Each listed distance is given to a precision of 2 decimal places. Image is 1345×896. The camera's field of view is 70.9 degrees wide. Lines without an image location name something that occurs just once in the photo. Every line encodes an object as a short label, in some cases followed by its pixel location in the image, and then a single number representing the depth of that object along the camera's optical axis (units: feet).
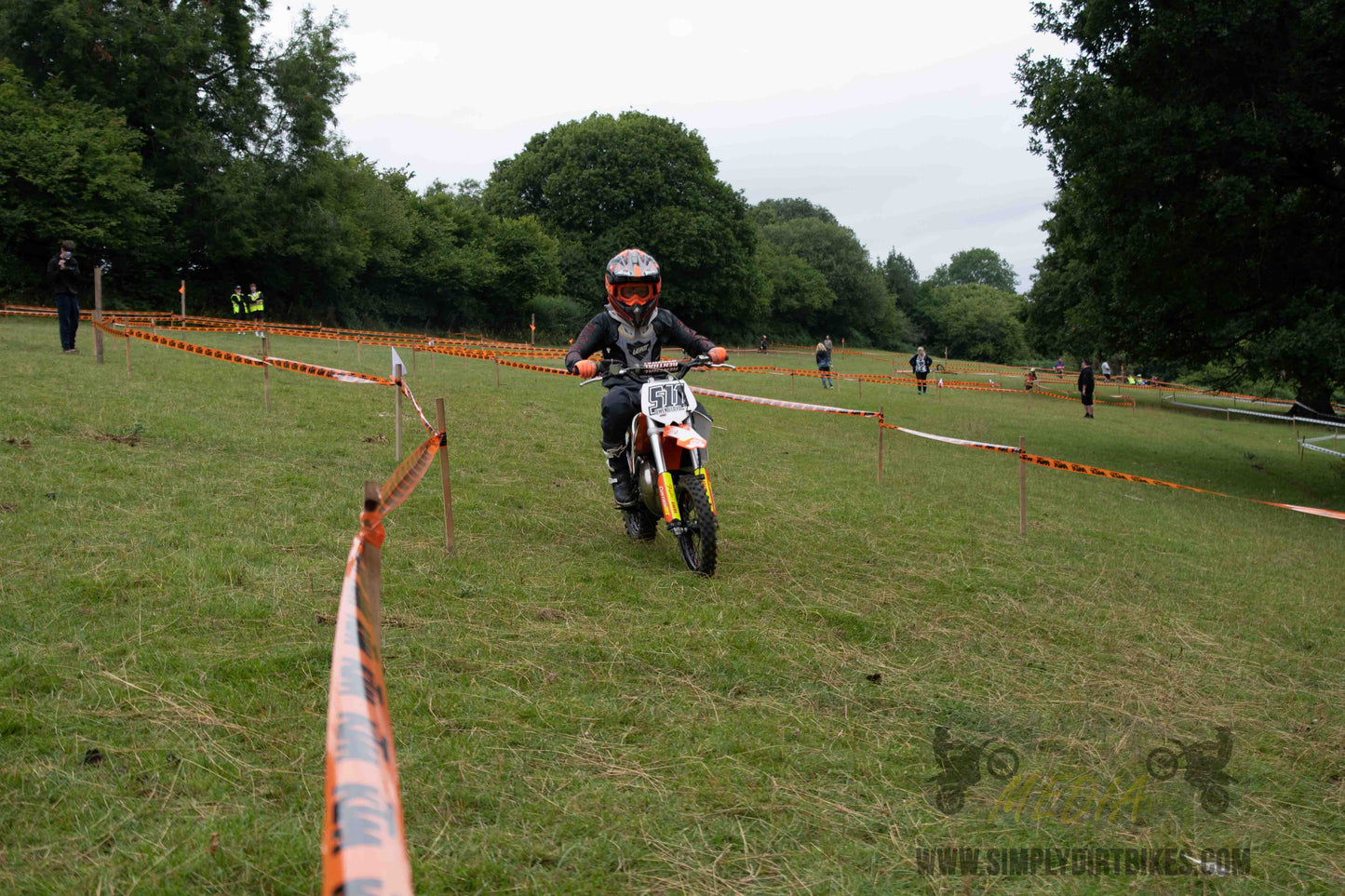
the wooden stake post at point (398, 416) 30.53
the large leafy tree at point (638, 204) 196.65
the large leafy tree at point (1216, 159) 46.50
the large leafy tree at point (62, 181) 103.24
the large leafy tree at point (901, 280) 353.51
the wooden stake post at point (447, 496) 20.47
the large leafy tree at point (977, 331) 342.23
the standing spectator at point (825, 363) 109.33
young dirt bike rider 23.79
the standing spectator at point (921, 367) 108.37
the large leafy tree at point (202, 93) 114.42
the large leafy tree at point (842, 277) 295.07
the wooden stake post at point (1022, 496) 28.76
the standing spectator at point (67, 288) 48.55
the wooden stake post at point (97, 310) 47.78
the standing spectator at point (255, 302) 98.22
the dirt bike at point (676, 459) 21.20
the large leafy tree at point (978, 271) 590.55
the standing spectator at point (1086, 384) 100.17
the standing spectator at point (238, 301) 101.19
